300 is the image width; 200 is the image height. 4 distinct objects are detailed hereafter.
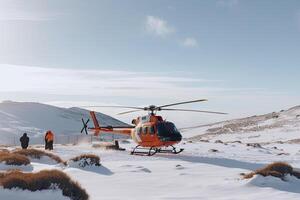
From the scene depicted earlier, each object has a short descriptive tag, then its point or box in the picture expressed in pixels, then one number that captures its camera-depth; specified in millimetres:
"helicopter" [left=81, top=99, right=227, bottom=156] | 27062
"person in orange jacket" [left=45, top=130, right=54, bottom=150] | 33250
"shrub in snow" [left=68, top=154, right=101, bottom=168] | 19375
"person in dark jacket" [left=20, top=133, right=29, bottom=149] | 32500
